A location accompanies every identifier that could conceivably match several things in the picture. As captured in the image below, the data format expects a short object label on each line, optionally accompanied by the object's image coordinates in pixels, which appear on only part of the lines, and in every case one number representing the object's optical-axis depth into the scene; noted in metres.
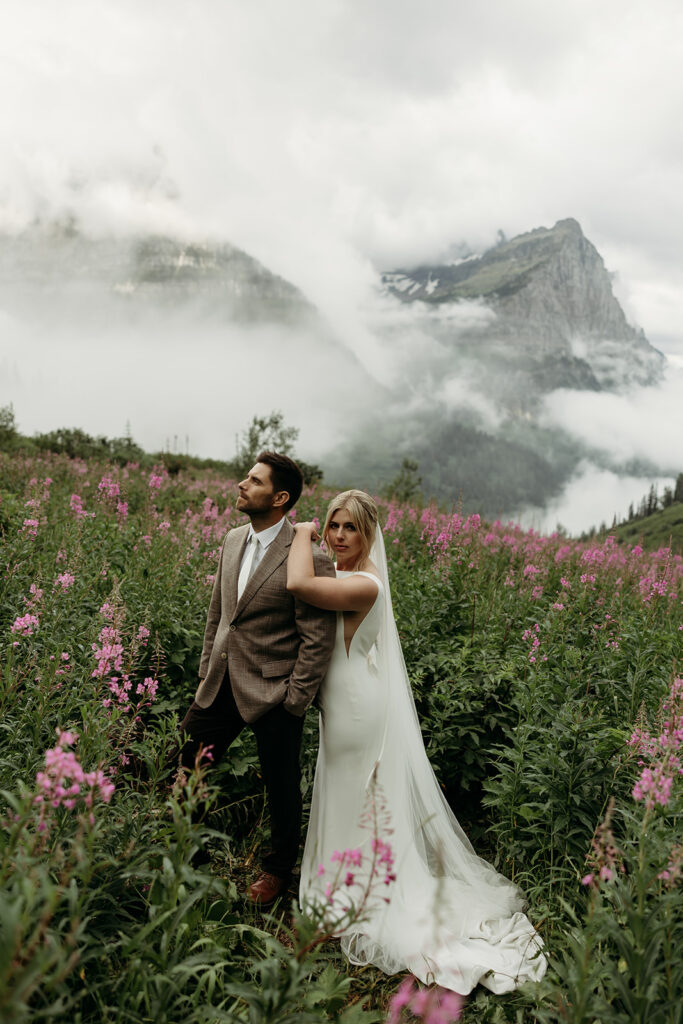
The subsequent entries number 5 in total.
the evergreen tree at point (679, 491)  131.93
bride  3.63
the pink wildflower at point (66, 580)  4.53
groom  3.77
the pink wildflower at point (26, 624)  3.79
